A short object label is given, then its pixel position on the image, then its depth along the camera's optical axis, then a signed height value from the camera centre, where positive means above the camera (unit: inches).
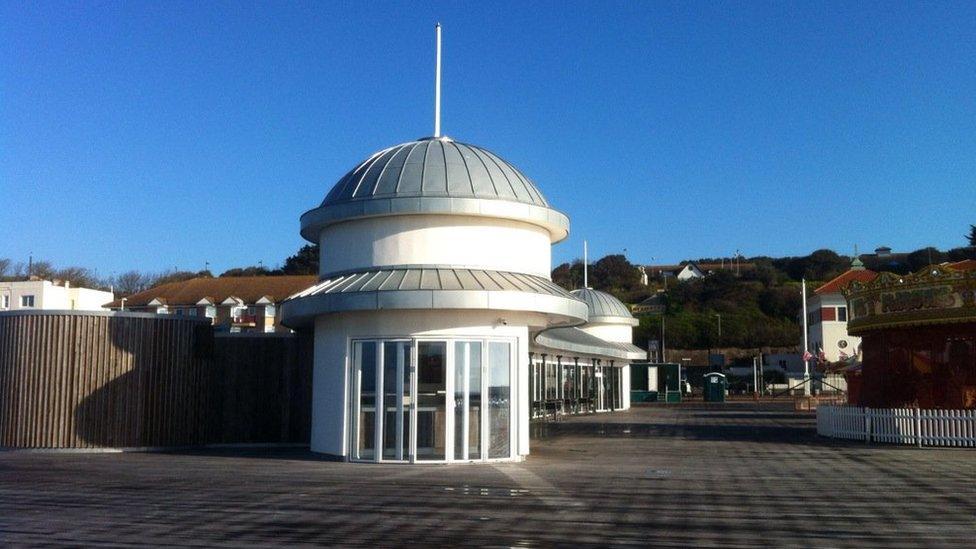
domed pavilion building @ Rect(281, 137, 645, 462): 630.5 +48.2
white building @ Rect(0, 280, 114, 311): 2719.0 +245.8
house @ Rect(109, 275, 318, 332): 2733.8 +236.3
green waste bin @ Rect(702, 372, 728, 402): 2284.7 -41.6
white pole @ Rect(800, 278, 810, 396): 2122.3 -10.3
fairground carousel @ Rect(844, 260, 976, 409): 850.8 +32.3
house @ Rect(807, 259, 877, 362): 2694.4 +154.0
